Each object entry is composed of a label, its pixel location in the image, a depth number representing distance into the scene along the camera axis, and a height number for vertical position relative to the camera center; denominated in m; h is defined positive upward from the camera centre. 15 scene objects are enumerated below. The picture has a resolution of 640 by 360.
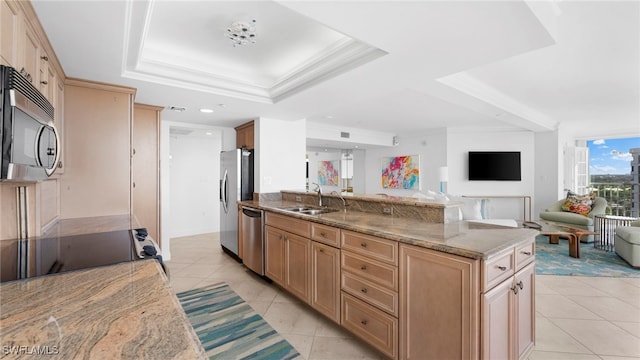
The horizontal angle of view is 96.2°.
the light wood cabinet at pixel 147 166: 3.52 +0.15
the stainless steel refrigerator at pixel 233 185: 4.18 -0.11
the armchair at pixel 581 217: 5.09 -0.74
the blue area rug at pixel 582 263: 3.66 -1.20
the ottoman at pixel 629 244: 3.75 -0.90
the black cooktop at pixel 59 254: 1.18 -0.37
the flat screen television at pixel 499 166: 6.68 +0.27
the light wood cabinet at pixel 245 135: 4.26 +0.66
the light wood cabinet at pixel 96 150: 2.47 +0.25
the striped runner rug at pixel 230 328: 2.07 -1.25
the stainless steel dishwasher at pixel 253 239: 3.38 -0.77
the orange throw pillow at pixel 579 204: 5.39 -0.51
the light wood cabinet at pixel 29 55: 1.37 +0.64
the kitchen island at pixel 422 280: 1.48 -0.64
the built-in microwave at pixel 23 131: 0.98 +0.18
